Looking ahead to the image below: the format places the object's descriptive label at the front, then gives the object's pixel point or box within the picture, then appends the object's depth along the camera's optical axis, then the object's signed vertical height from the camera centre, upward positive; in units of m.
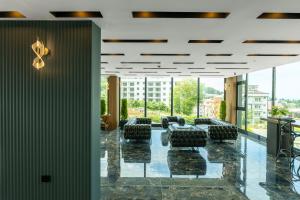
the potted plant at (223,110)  16.47 -0.80
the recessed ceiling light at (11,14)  4.13 +1.28
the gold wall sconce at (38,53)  4.25 +0.69
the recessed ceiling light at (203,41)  5.91 +1.26
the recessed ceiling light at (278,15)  3.96 +1.25
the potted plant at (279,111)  8.67 -0.44
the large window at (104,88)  16.02 +0.50
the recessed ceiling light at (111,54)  7.84 +1.26
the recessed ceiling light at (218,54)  7.71 +1.26
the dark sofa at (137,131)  10.52 -1.38
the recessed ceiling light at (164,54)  7.73 +1.25
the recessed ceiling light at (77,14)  4.02 +1.27
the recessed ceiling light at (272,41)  5.84 +1.26
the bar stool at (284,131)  7.39 -0.97
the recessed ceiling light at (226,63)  9.69 +1.27
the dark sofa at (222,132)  10.49 -1.38
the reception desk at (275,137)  8.28 -1.28
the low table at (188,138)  9.07 -1.41
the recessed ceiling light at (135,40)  5.84 +1.25
